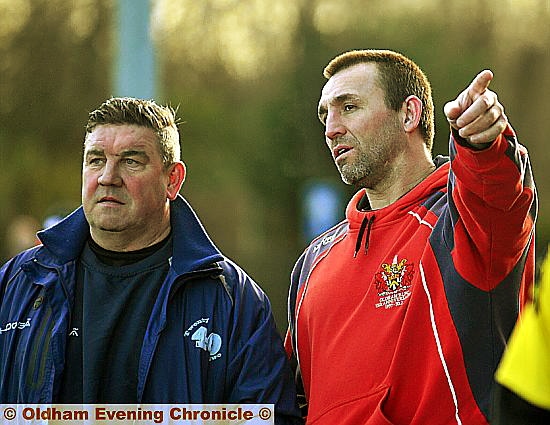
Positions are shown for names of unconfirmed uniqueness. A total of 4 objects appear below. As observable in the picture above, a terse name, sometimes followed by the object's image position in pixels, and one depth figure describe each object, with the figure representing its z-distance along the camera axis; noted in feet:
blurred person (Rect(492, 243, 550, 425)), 10.33
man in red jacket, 17.11
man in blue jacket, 20.29
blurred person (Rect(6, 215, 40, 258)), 49.49
